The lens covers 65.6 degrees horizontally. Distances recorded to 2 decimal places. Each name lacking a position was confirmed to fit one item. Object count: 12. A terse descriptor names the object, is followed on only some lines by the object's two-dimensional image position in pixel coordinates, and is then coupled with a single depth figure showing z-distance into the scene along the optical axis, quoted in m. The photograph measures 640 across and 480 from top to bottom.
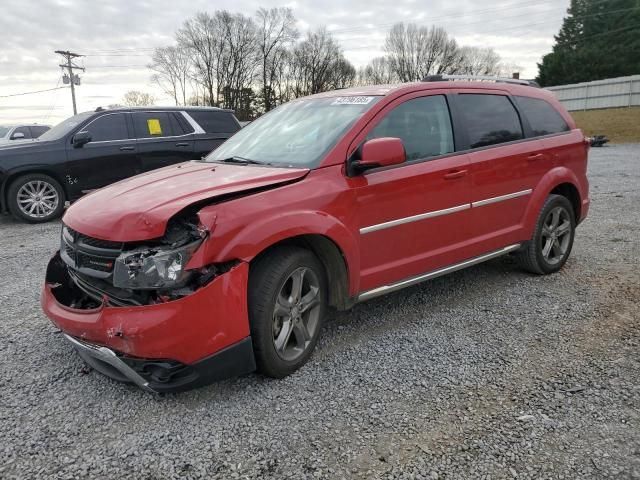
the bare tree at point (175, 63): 58.94
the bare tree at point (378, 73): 74.62
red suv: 2.58
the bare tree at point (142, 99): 61.78
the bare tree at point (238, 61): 59.41
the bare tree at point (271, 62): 61.71
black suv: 8.02
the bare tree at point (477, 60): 74.25
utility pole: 46.59
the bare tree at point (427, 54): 74.25
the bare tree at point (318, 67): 66.00
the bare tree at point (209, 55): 60.09
